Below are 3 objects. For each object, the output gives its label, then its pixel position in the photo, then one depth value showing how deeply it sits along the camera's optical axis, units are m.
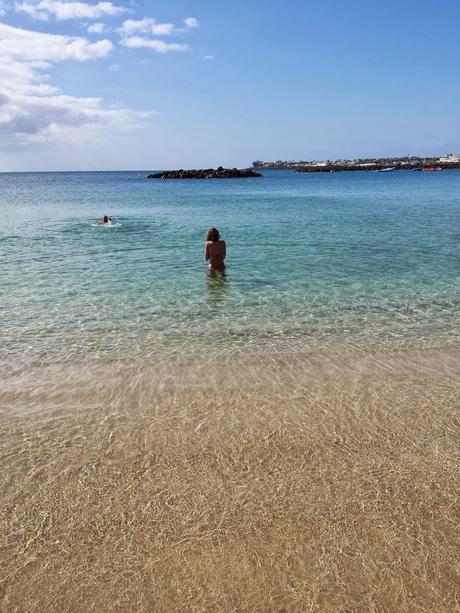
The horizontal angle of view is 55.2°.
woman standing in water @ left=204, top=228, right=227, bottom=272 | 14.24
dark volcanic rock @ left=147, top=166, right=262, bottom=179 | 134.25
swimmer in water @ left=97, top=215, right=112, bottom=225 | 28.04
